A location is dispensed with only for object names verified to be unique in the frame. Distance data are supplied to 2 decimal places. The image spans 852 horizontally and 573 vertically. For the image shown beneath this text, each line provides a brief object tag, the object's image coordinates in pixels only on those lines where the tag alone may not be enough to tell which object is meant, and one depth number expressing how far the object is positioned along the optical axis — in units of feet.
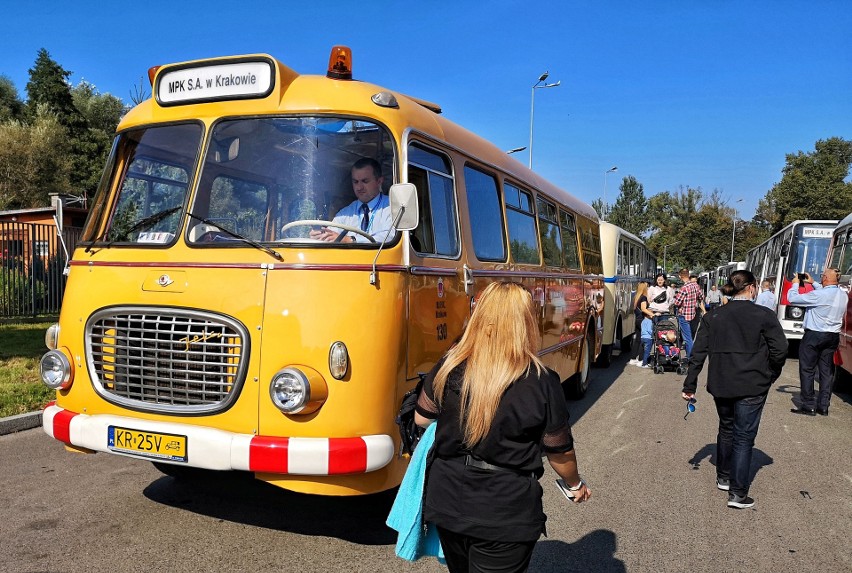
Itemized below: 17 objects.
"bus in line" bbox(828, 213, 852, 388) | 34.14
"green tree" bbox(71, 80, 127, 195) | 124.67
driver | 14.60
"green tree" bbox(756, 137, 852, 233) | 178.40
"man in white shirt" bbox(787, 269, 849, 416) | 29.78
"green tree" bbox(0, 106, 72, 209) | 107.65
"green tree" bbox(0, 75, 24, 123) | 138.51
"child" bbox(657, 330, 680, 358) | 44.39
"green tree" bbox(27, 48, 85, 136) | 130.62
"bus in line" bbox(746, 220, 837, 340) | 54.80
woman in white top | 45.60
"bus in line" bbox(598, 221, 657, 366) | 48.37
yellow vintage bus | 13.24
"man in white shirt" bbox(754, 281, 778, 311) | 47.39
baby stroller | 44.47
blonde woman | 8.45
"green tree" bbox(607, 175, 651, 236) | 264.72
